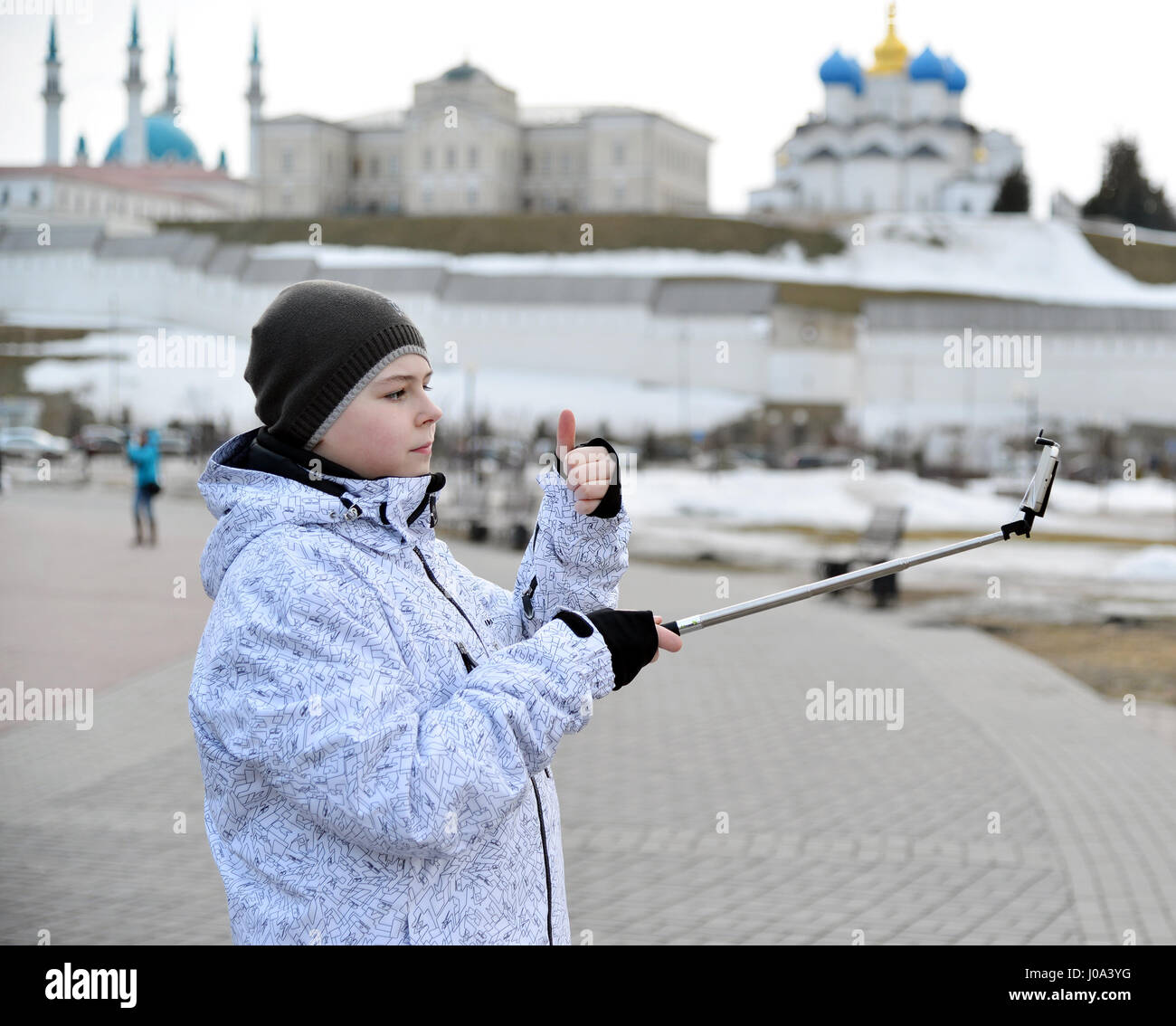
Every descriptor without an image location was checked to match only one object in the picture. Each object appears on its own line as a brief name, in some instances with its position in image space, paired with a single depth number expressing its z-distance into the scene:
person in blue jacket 16.73
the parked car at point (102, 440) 45.06
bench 14.26
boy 1.68
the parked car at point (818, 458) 45.25
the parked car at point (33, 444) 40.75
